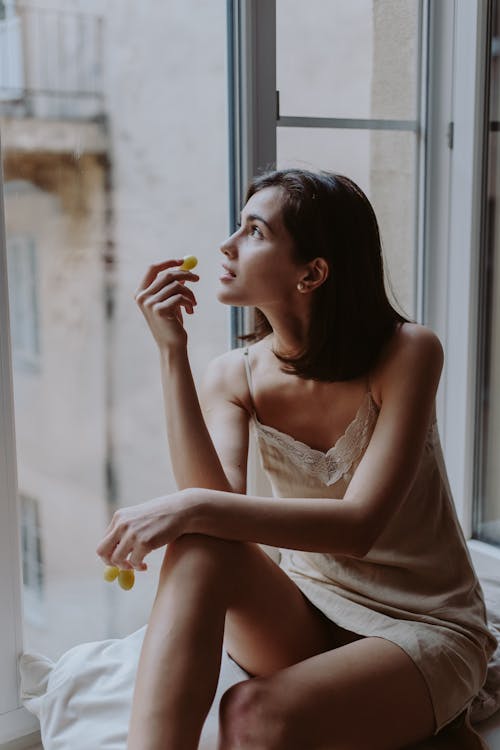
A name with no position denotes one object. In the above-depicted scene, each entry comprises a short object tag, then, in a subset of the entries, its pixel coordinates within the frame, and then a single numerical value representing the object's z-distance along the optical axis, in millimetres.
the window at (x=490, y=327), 2264
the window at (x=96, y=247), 1686
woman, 1294
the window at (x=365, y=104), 2041
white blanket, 1545
